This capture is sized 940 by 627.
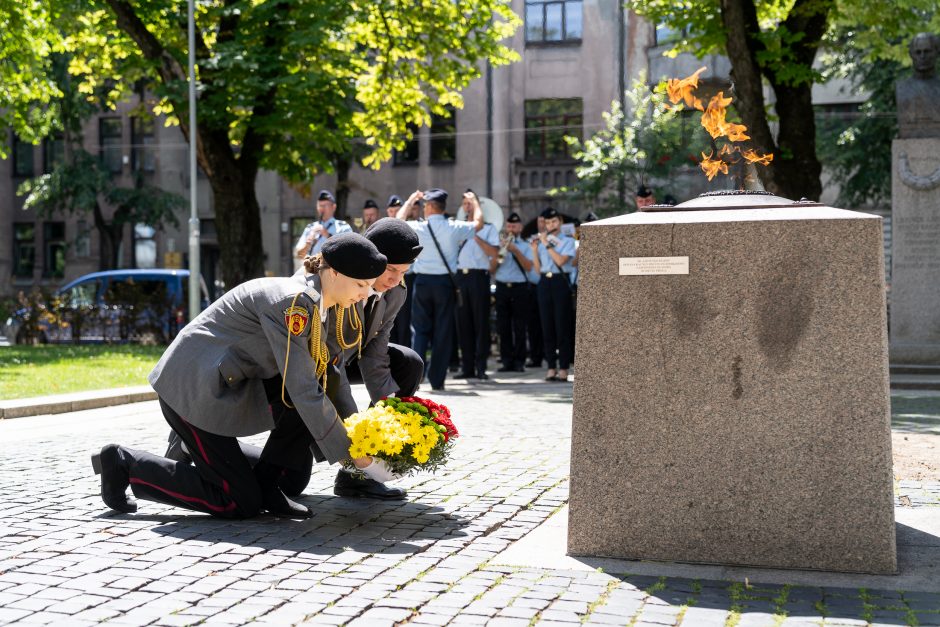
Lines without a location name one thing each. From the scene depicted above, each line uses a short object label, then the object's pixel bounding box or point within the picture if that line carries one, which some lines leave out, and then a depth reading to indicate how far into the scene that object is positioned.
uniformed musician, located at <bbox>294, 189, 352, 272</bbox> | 15.45
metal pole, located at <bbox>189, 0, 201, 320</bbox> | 22.64
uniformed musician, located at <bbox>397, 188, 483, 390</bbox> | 14.45
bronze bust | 18.06
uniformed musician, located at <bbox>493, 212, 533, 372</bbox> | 19.16
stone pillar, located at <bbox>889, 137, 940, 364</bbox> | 17.88
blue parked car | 25.83
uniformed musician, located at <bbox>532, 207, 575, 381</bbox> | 16.89
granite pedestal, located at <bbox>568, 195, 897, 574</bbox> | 5.09
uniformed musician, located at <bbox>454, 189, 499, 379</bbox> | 15.83
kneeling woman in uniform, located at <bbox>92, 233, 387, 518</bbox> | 5.86
